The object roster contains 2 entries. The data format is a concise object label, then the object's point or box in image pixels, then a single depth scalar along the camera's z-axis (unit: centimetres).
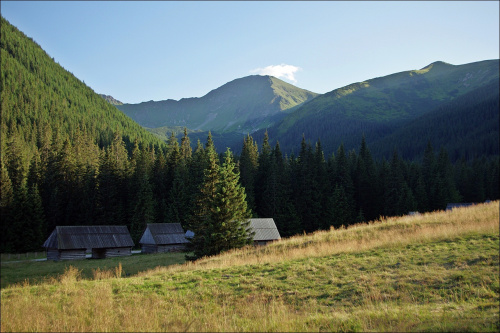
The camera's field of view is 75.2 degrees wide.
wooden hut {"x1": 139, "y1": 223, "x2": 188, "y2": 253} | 5622
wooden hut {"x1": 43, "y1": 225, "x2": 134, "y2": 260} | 4603
